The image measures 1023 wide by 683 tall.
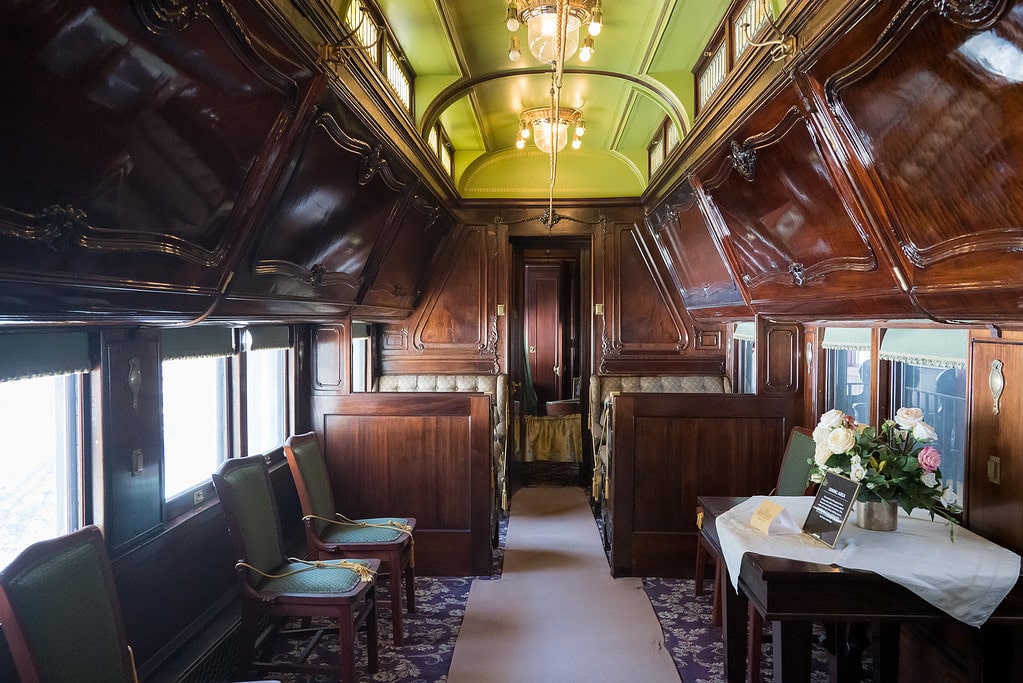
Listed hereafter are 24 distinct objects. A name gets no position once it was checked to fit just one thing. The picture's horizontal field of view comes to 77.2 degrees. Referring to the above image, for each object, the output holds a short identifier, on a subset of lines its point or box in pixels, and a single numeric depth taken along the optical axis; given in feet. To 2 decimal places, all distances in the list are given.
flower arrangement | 6.75
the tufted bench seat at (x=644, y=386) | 16.70
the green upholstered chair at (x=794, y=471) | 9.98
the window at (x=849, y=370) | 9.96
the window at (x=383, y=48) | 8.84
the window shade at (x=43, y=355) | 5.75
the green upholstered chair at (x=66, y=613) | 4.58
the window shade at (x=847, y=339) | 9.72
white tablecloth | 6.01
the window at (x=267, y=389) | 11.18
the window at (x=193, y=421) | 8.82
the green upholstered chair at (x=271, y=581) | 7.98
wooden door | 27.30
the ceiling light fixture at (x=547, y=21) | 7.47
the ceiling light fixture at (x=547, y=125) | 13.03
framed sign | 6.75
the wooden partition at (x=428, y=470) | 12.69
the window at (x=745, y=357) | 14.82
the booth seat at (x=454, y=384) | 16.84
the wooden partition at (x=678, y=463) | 12.30
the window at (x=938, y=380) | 7.75
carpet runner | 9.25
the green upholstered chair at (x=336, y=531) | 9.93
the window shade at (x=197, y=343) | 8.39
